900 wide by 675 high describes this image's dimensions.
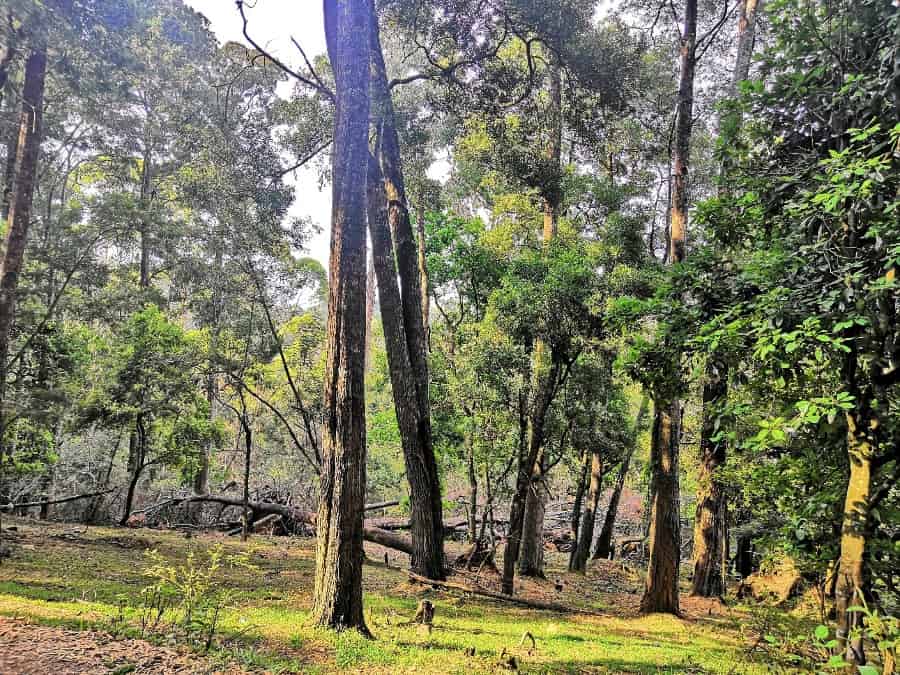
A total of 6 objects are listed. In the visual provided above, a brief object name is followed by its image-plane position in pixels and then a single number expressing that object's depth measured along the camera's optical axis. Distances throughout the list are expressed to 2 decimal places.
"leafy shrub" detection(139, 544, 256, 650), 4.05
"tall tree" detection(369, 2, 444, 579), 8.81
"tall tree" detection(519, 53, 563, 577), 9.19
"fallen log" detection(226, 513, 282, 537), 15.40
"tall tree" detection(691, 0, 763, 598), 10.60
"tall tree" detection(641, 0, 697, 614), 8.82
